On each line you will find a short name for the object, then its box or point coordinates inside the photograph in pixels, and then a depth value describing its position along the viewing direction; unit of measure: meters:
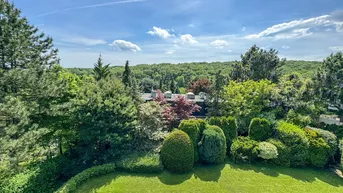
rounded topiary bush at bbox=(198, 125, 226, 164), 12.20
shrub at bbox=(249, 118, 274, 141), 13.84
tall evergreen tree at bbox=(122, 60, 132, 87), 23.20
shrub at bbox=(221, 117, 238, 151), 13.67
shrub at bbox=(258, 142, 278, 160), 12.30
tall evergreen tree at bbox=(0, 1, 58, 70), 10.62
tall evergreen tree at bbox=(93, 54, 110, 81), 18.55
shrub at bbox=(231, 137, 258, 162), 12.82
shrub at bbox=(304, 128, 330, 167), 12.56
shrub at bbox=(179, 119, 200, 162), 12.41
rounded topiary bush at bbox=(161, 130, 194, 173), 11.31
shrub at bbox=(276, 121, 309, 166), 12.62
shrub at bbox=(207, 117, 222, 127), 13.94
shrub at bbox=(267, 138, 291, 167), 12.69
